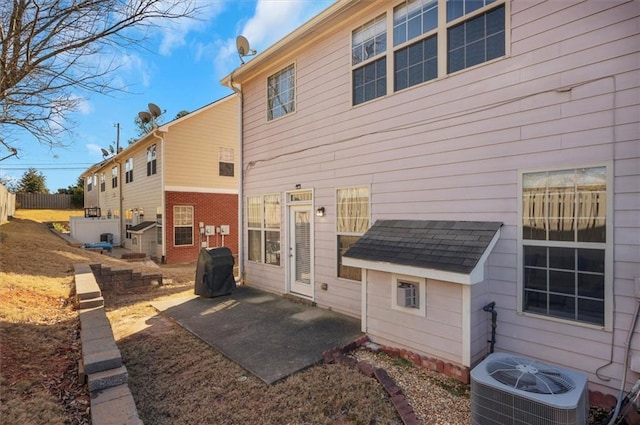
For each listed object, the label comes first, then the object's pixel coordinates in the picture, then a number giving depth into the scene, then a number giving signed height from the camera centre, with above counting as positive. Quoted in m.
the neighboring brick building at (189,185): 13.45 +1.02
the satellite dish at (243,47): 7.72 +3.91
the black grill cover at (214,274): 7.14 -1.49
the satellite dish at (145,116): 14.55 +4.16
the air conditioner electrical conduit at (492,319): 3.84 -1.34
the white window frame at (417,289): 3.97 -1.09
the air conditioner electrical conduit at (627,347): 3.04 -1.35
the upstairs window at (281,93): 6.98 +2.58
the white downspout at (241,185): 8.32 +0.59
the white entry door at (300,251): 6.62 -0.93
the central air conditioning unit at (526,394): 2.28 -1.40
